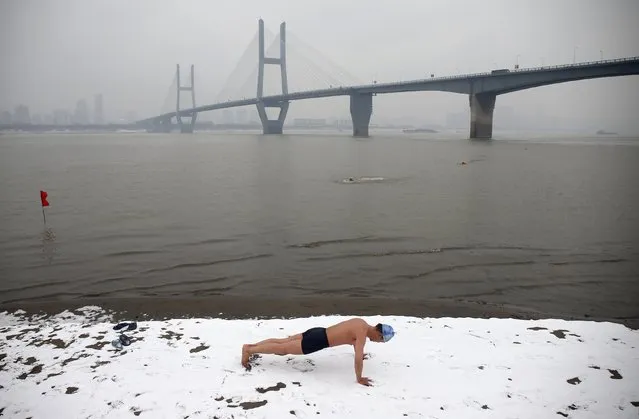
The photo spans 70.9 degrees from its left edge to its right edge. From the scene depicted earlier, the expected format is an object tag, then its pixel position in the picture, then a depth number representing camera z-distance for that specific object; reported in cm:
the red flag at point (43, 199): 1213
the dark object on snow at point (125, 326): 546
